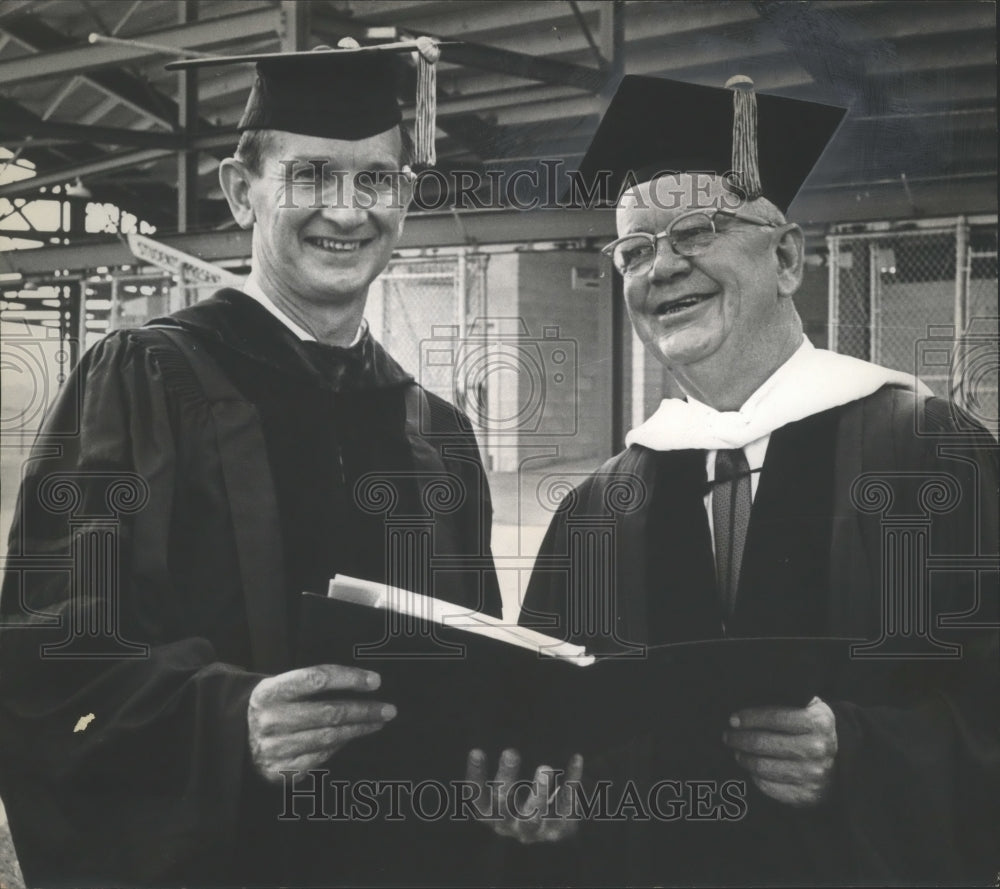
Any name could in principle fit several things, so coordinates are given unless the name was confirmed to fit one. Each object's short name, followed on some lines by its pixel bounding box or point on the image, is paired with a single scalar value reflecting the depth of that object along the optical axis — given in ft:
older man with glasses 8.58
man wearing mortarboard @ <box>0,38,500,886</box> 8.38
